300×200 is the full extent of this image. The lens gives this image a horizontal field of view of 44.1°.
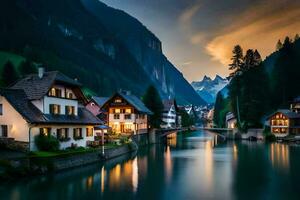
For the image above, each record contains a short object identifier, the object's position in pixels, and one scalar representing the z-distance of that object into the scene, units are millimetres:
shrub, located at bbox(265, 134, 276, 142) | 99438
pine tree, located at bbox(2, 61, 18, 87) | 101750
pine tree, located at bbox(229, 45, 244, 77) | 113000
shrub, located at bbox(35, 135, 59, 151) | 44062
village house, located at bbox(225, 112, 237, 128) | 153462
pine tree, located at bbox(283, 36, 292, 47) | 126688
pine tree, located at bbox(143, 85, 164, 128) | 105562
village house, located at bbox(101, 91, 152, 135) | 91438
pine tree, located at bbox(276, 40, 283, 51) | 180375
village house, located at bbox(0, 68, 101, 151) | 43844
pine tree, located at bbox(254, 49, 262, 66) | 113000
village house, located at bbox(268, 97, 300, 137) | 104750
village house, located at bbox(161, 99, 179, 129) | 143625
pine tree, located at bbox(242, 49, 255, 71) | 113000
